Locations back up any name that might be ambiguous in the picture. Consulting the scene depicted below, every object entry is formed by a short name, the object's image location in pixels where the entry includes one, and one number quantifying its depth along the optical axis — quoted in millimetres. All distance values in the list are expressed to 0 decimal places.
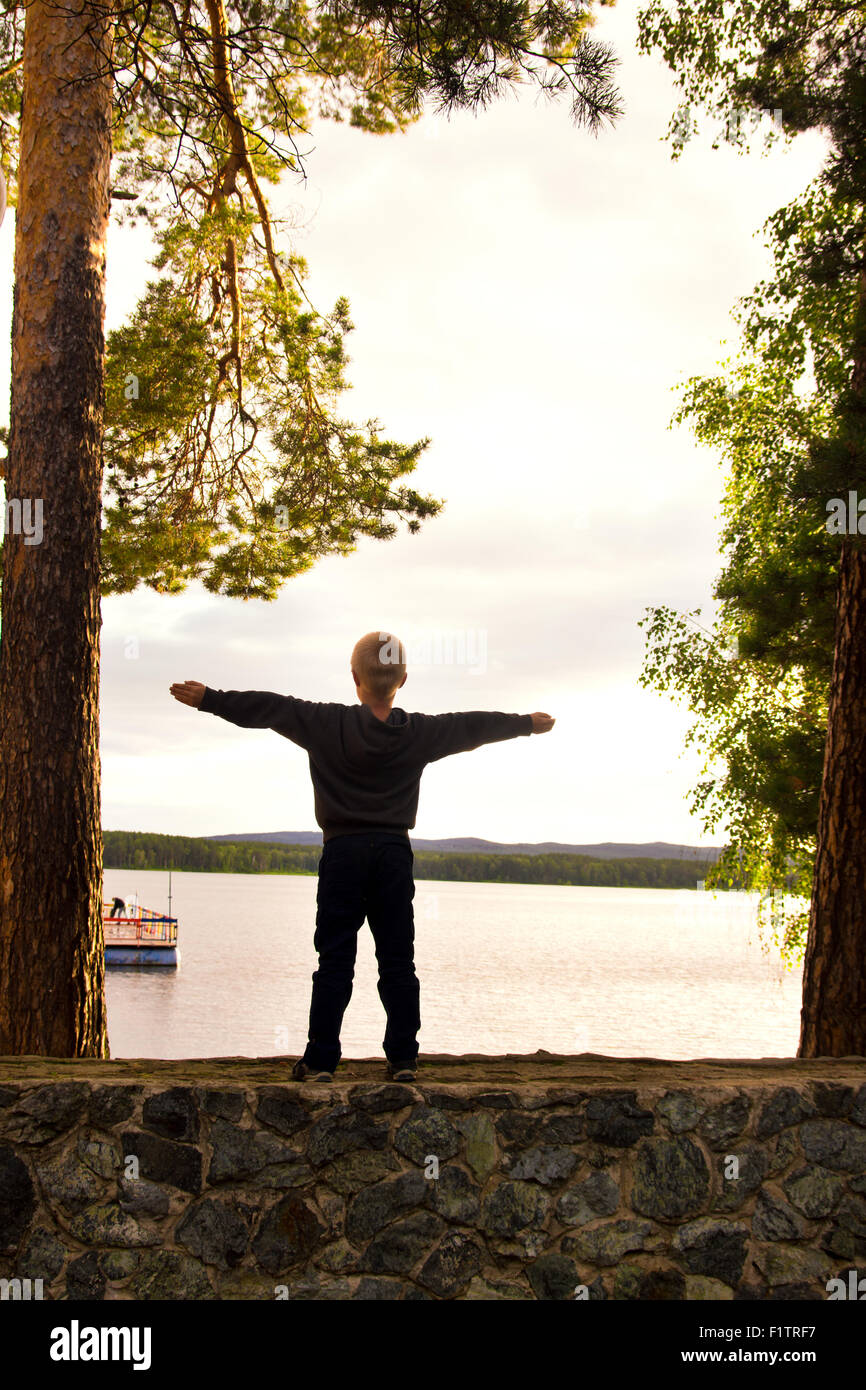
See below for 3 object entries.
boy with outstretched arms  3803
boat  47031
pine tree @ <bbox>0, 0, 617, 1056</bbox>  4922
